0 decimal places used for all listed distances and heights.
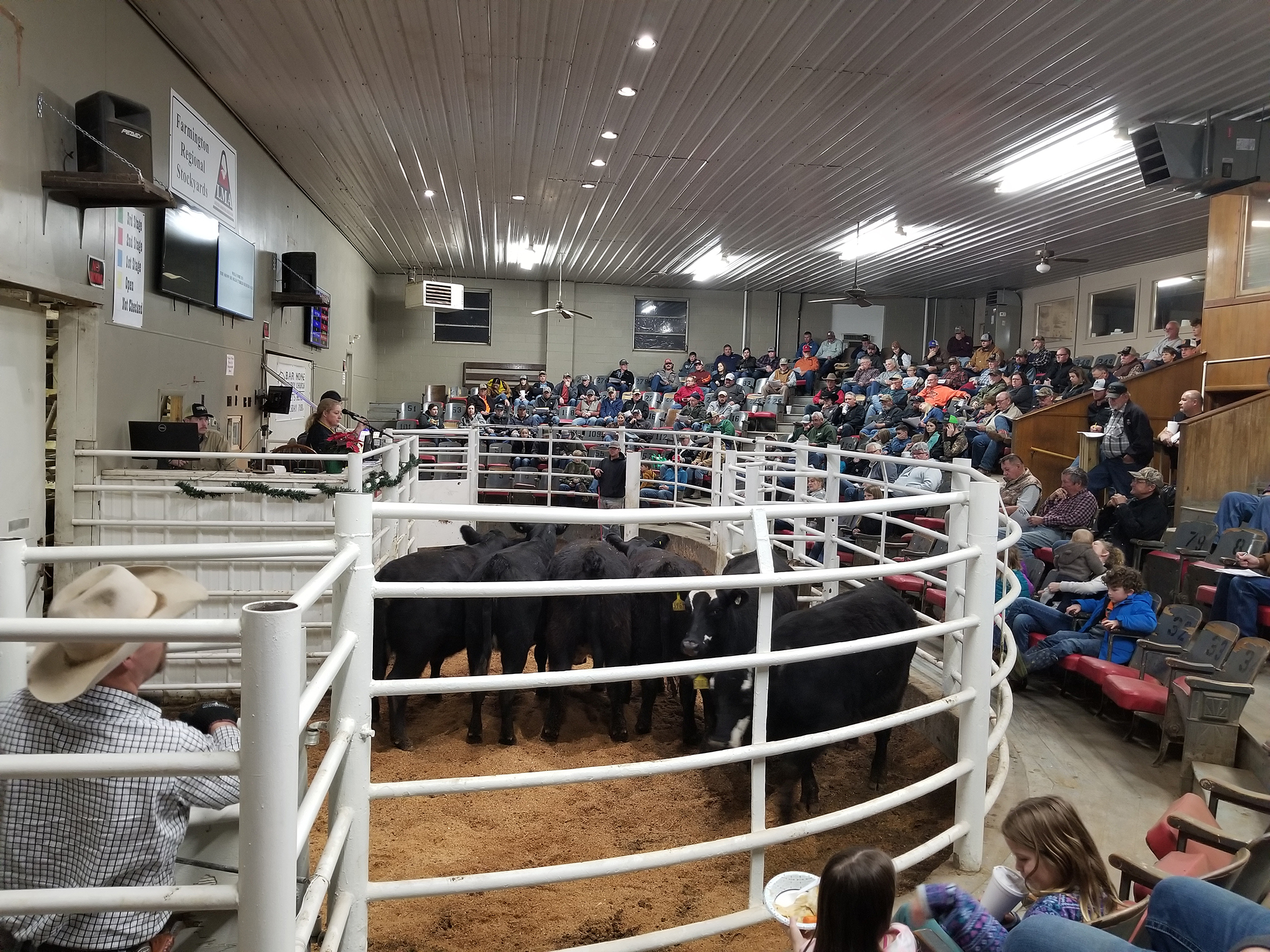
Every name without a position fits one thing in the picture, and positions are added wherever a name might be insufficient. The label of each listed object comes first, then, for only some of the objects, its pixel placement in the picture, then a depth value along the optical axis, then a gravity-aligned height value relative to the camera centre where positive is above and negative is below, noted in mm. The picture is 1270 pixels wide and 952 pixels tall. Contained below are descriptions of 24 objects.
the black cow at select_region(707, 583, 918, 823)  3654 -1098
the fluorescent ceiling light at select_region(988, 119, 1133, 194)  9586 +3578
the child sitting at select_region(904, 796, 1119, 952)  2033 -1091
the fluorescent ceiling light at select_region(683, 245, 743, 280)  18328 +3885
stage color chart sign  6836 +1198
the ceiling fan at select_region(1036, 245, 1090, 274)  13812 +3230
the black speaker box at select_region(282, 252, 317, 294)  11984 +2060
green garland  5520 -477
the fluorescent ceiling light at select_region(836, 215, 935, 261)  14789 +3769
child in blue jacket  5211 -1099
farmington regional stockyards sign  8055 +2559
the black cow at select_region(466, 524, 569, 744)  4891 -1169
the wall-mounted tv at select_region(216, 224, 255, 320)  9047 +1577
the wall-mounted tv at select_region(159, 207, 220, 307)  7703 +1510
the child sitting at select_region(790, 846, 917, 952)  1749 -957
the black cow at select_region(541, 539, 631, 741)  4980 -1191
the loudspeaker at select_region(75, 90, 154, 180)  6055 +1983
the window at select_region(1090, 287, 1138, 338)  18359 +3091
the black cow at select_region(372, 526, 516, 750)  4902 -1174
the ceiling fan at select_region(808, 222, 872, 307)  16438 +2851
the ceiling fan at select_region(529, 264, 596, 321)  18669 +2627
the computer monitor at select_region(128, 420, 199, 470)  6844 -193
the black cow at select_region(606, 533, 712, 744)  4957 -1164
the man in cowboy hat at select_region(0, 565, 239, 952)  1625 -742
